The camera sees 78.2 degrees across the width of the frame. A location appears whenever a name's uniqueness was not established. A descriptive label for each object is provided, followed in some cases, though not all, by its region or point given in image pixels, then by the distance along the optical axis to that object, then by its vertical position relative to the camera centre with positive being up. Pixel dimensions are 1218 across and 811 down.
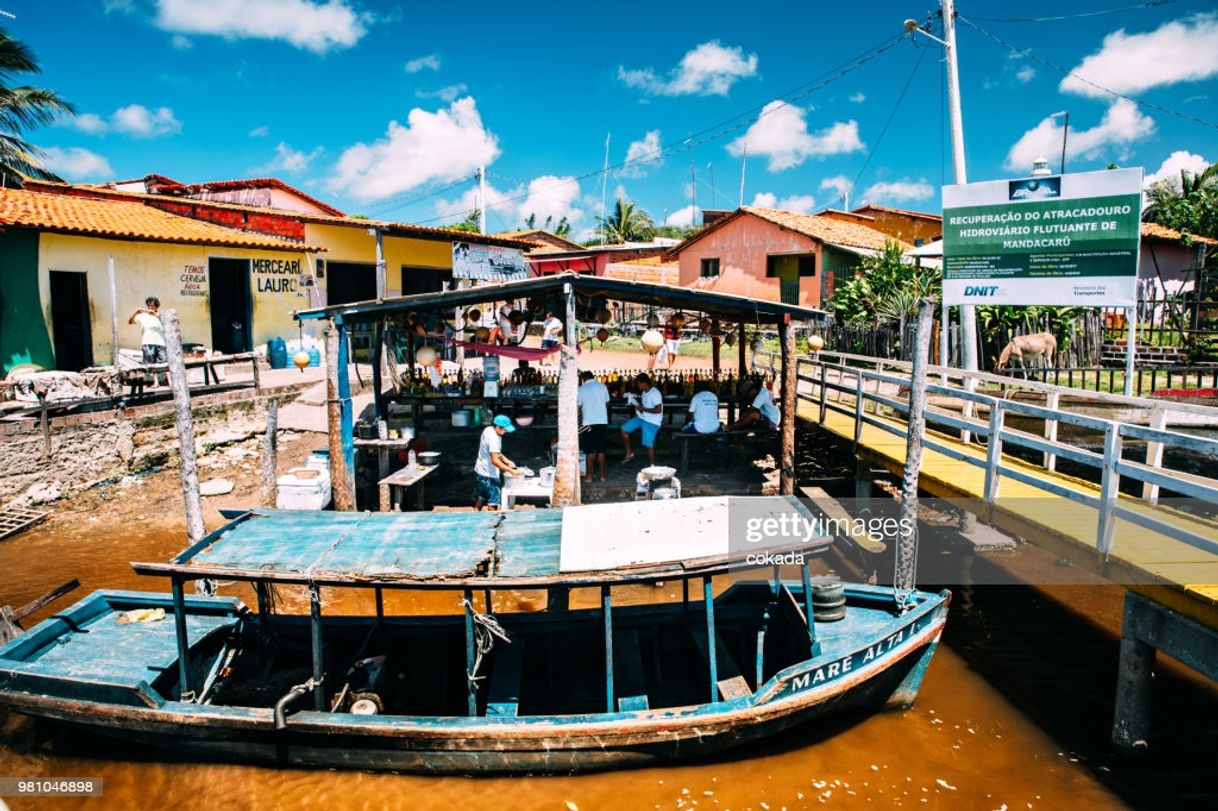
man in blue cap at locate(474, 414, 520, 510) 9.78 -1.74
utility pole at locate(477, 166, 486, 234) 30.80 +5.78
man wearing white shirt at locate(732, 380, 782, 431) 12.70 -1.37
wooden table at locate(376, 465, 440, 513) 10.53 -2.06
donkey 17.11 -0.48
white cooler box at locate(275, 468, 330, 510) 10.63 -2.22
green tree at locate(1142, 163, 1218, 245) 29.25 +4.94
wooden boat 5.73 -2.84
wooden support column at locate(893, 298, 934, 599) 6.92 -1.10
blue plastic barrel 19.78 -0.45
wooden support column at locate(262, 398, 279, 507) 10.30 -1.73
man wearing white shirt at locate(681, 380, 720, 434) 12.16 -1.32
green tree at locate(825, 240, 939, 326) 20.31 +1.11
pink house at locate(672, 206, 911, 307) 28.86 +3.06
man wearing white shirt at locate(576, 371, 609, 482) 11.76 -1.34
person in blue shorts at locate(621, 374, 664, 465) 12.05 -1.30
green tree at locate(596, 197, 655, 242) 46.56 +6.72
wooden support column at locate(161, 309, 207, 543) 8.18 -1.08
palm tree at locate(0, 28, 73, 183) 18.47 +5.96
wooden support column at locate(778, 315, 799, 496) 10.63 -1.22
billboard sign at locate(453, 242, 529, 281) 21.61 +2.11
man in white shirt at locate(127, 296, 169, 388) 14.83 +0.06
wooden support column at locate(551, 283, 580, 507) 9.50 -1.24
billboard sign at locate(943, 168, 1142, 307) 8.78 +1.08
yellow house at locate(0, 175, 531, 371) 14.57 +1.75
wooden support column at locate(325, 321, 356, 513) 10.27 -1.28
